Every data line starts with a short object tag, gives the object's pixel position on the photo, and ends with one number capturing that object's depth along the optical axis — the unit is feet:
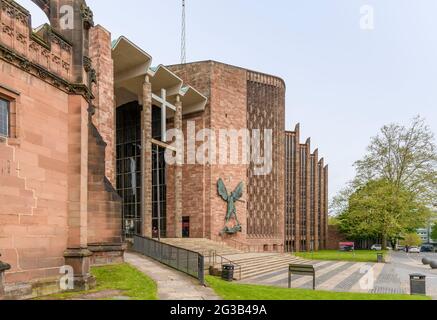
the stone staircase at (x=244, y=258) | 75.25
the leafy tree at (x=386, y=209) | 126.31
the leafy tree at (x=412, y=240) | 301.43
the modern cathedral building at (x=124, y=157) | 34.35
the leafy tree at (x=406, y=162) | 134.00
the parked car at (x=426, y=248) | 249.96
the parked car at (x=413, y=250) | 193.06
